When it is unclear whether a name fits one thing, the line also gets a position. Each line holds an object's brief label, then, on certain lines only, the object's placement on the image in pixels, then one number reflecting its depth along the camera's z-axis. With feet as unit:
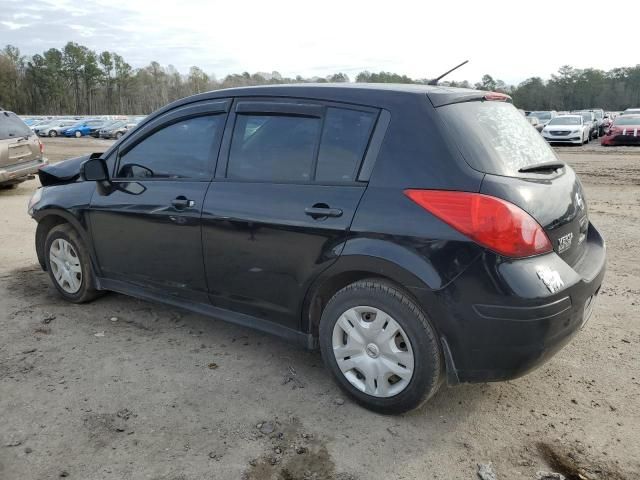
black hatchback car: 8.66
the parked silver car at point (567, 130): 81.92
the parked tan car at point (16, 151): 34.32
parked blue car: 155.12
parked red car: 77.10
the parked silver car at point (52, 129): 158.20
